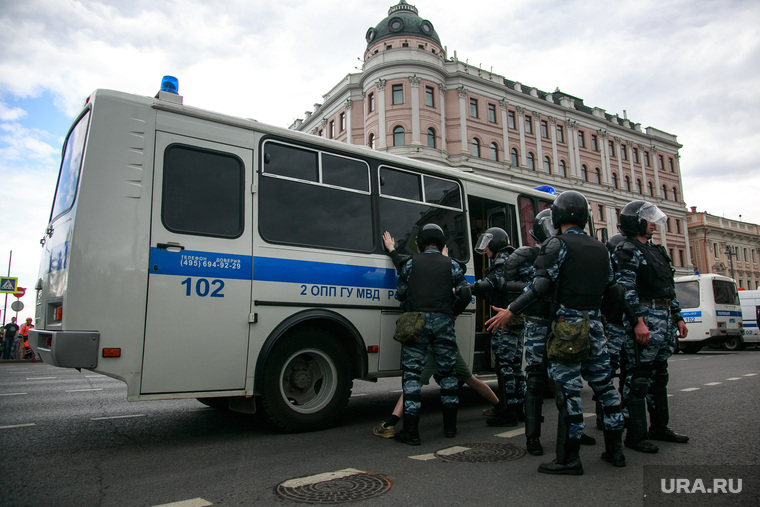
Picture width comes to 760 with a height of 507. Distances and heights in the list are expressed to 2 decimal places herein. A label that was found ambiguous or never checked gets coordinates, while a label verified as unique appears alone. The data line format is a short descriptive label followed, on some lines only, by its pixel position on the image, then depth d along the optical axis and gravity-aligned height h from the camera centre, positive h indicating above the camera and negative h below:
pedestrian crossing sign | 20.48 +1.86
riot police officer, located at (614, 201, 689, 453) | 4.54 +0.18
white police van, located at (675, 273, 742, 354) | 18.59 +0.48
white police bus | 4.21 +0.63
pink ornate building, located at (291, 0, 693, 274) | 42.31 +18.89
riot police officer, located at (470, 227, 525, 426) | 5.50 -0.29
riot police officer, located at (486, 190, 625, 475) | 3.77 +0.02
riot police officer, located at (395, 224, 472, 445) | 4.90 +0.13
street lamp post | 63.59 +9.15
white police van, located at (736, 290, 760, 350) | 20.72 +0.12
